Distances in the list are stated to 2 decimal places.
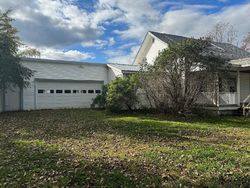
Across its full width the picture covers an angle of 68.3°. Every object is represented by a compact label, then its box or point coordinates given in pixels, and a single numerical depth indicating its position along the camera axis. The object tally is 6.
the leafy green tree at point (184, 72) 10.36
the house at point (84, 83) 12.44
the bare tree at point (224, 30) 27.29
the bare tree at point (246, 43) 27.23
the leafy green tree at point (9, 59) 11.66
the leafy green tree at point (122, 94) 11.85
